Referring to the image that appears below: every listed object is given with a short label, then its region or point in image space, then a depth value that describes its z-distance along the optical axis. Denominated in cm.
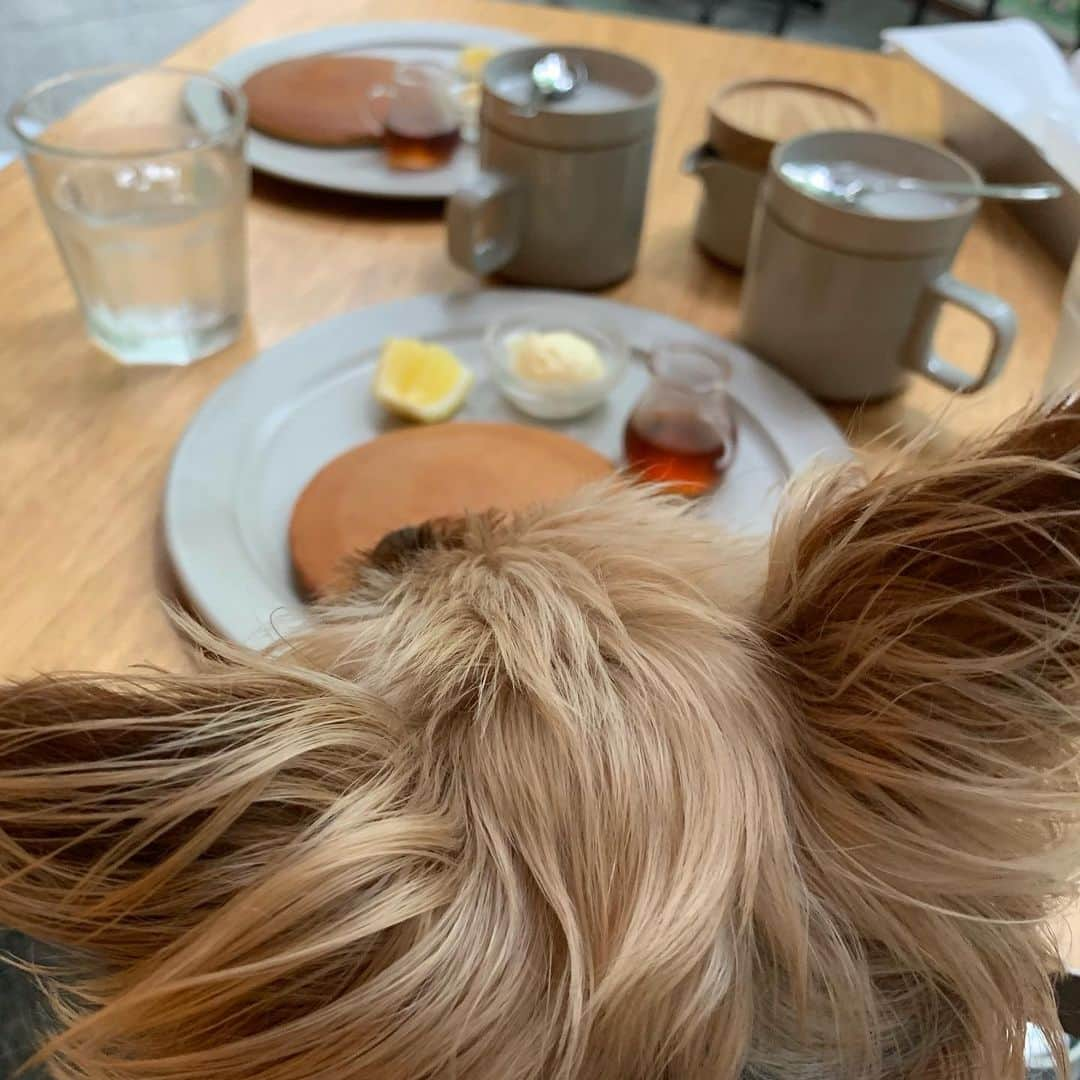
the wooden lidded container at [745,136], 79
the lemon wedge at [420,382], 67
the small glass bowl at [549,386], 68
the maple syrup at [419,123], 88
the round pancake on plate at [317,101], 89
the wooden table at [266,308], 55
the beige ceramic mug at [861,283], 65
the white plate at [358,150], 86
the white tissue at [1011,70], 84
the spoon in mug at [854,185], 68
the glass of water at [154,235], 68
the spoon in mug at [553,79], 79
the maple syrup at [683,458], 61
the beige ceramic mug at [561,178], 73
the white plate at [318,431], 54
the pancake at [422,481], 56
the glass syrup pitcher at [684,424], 62
